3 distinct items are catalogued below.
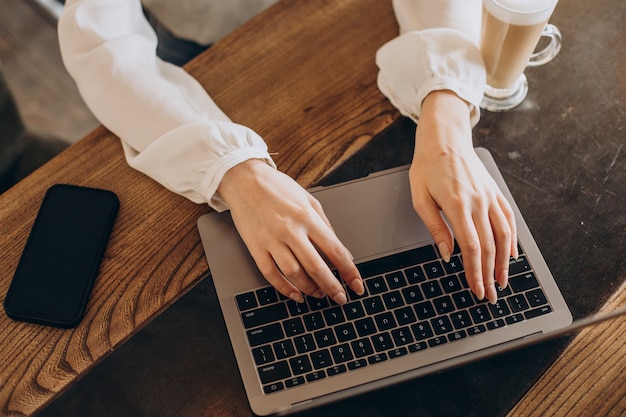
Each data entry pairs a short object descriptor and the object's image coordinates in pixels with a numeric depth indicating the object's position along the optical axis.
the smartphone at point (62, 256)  0.65
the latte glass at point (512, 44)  0.70
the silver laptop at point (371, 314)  0.62
